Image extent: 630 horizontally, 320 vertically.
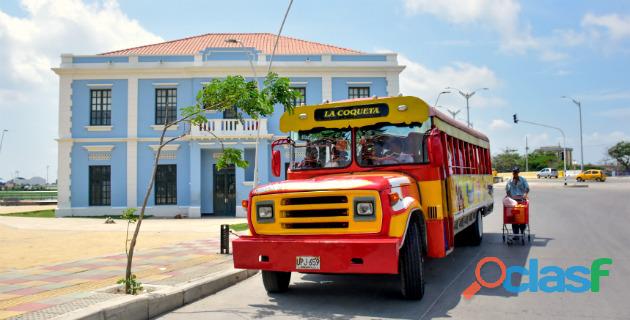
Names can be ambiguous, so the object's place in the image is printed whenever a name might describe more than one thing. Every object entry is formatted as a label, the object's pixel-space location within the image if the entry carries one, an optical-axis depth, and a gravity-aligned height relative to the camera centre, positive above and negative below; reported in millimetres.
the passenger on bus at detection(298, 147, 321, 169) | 7828 +477
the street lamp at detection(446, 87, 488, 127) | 42400 +7746
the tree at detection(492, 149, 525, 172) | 112269 +5980
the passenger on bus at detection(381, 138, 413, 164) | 7344 +508
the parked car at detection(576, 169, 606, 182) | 61406 +1059
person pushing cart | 11688 -496
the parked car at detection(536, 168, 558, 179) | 79125 +1946
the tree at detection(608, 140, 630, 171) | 99812 +6270
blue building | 27703 +4602
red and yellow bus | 6031 -97
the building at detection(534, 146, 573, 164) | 140962 +10200
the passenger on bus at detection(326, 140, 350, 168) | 7578 +520
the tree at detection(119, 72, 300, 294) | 7191 +1375
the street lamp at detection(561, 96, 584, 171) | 52675 +3774
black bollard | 11258 -1095
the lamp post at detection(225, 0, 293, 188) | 18692 +6657
